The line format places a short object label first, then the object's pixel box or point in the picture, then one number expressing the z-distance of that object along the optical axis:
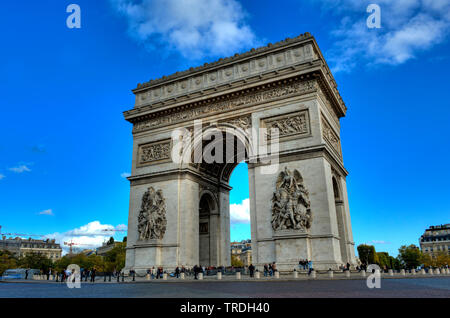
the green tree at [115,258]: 63.25
